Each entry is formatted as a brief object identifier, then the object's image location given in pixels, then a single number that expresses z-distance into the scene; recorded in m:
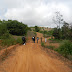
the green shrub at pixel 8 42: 11.09
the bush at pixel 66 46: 8.69
